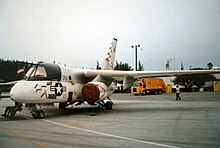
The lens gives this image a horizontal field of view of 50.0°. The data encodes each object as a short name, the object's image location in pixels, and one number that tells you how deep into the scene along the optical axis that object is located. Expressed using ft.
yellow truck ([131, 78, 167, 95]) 134.82
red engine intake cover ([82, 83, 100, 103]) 46.32
